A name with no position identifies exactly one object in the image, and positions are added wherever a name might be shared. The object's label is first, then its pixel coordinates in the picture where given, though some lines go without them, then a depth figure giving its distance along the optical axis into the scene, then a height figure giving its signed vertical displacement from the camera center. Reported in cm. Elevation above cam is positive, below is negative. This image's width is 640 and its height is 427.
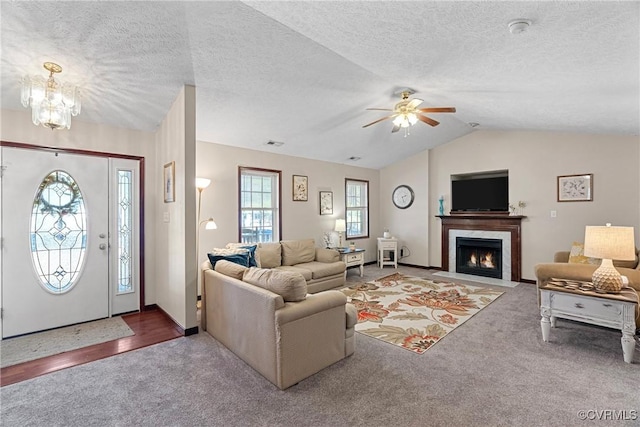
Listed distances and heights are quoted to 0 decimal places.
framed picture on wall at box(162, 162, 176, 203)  358 +44
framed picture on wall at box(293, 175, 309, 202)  597 +56
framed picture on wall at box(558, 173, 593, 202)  503 +45
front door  327 -26
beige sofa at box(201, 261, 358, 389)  232 -93
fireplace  577 -39
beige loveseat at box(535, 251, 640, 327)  320 -67
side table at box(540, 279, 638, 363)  264 -88
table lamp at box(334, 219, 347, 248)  642 -21
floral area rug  330 -130
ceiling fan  341 +123
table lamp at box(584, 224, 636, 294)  273 -34
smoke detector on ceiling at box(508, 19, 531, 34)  189 +122
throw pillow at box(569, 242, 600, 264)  408 -60
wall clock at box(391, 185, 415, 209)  723 +46
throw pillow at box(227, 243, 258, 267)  436 -49
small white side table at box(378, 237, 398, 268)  711 -79
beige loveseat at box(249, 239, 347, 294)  483 -80
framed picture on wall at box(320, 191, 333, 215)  648 +28
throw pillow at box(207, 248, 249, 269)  360 -50
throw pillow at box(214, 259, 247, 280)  301 -56
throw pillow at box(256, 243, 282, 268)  484 -65
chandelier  242 +98
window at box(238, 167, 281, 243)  528 +19
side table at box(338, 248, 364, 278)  588 -84
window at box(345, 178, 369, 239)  720 +20
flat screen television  600 +44
